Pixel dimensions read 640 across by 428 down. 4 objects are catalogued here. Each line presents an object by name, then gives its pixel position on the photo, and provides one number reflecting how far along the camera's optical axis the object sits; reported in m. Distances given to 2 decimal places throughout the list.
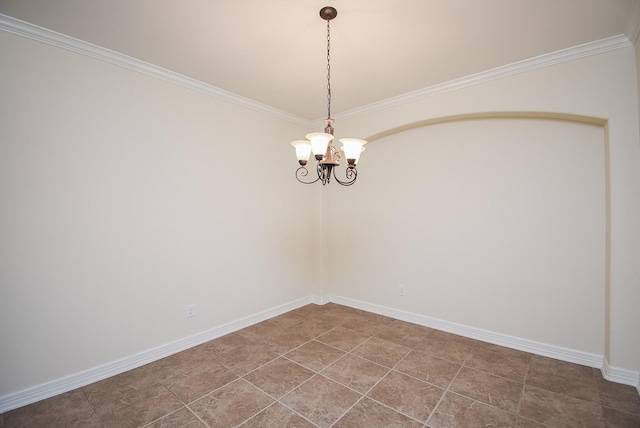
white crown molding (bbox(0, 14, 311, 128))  2.04
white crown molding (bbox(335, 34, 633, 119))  2.29
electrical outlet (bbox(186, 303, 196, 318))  2.96
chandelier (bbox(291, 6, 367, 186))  1.87
